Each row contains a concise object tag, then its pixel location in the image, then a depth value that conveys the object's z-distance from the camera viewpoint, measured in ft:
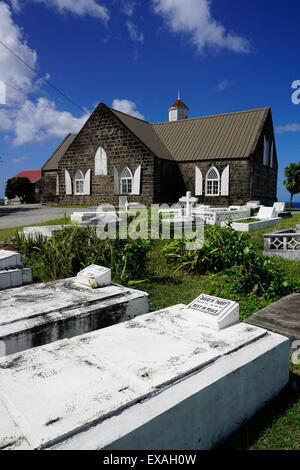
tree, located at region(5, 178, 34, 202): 127.85
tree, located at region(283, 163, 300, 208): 122.42
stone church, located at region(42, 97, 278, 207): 75.77
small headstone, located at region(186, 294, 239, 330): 10.44
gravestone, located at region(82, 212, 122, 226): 29.63
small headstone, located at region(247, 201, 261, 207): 66.33
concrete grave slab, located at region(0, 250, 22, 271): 20.93
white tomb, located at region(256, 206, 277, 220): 53.83
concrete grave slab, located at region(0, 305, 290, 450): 6.18
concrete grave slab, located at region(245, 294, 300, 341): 12.67
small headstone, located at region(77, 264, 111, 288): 15.44
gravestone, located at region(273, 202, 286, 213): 68.42
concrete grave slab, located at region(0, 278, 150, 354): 10.98
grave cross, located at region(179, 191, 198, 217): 48.61
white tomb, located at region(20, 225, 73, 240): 29.33
